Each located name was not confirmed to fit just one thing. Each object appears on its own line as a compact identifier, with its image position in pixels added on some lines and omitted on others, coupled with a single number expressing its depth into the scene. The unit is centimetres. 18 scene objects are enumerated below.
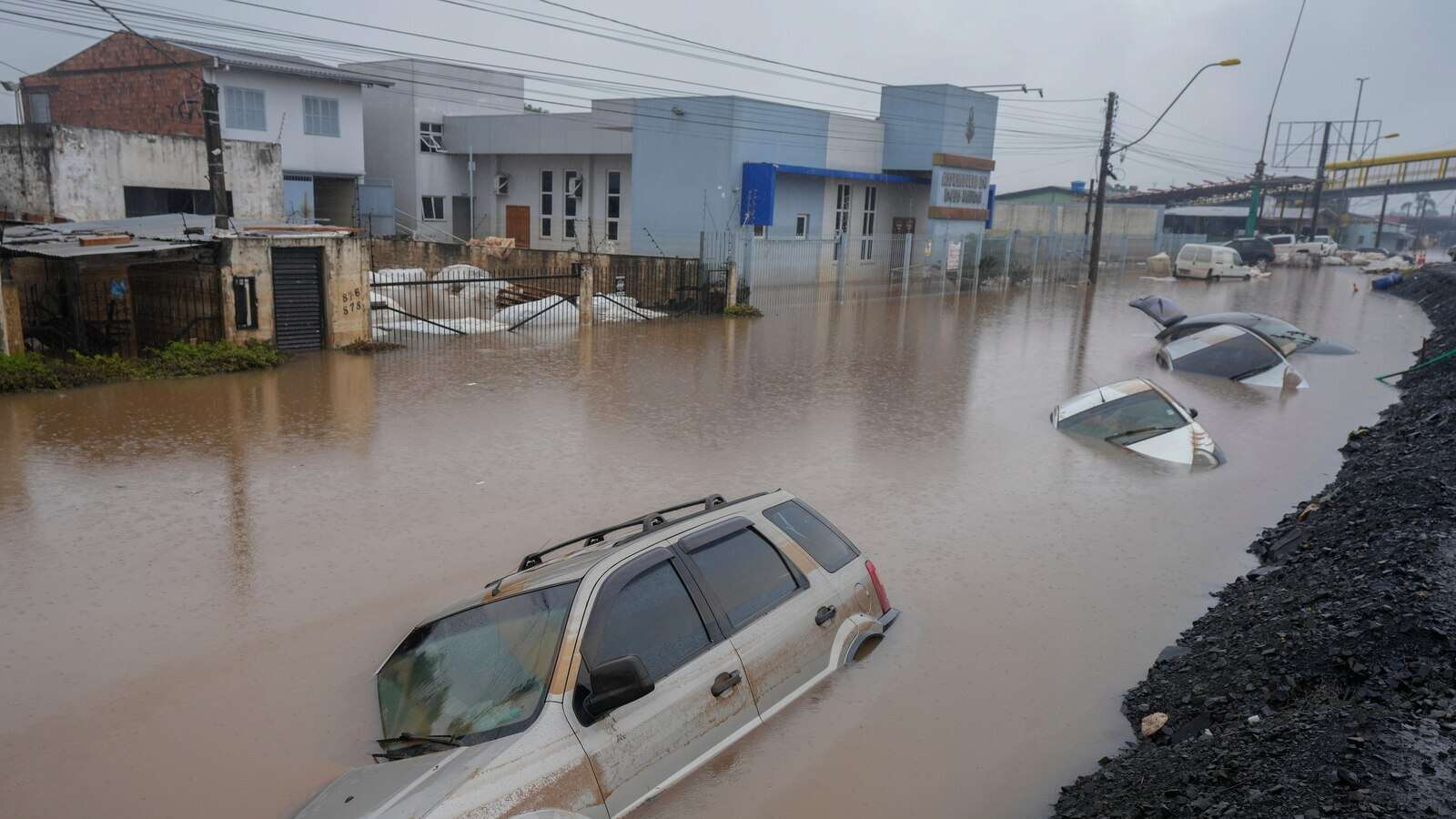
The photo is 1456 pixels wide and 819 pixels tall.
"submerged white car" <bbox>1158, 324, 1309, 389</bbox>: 1853
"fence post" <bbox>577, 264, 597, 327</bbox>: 2370
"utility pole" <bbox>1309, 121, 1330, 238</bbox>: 6762
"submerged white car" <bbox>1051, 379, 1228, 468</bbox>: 1252
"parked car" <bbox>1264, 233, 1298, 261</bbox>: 6122
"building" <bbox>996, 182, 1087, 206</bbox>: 6925
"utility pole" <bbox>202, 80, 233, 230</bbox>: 1719
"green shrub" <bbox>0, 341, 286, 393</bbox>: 1427
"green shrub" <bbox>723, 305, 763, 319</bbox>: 2681
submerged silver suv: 404
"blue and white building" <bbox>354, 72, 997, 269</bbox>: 3222
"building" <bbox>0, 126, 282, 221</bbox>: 2603
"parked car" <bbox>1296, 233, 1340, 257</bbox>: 6047
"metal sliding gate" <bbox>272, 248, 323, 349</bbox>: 1812
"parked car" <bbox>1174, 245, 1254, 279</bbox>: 4584
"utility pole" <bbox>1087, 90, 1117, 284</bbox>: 4009
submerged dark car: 2088
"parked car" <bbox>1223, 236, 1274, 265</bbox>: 5609
